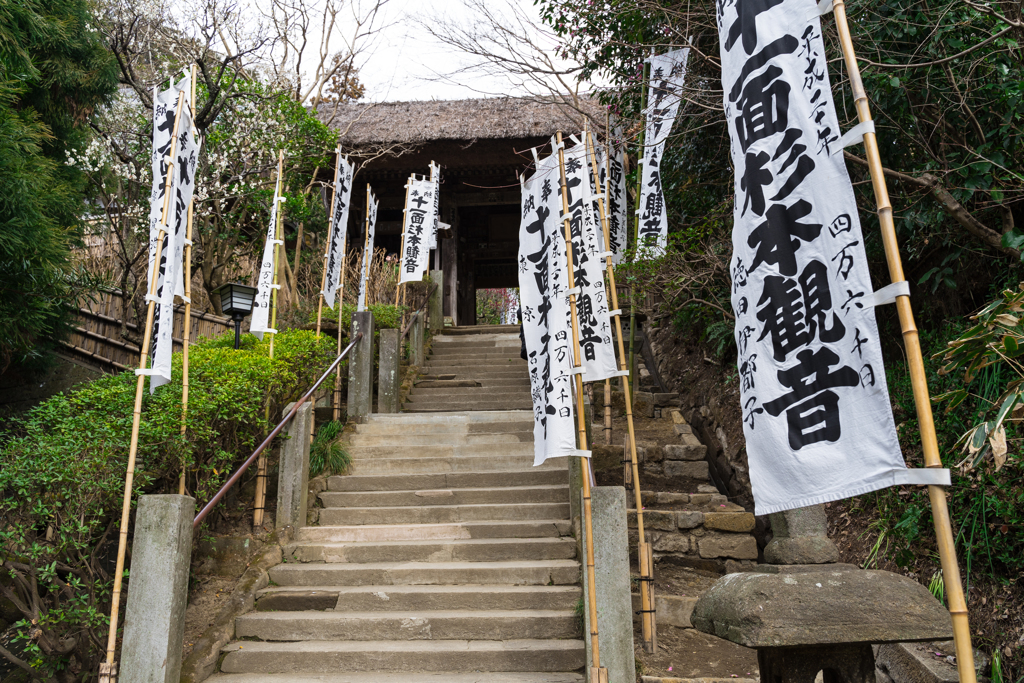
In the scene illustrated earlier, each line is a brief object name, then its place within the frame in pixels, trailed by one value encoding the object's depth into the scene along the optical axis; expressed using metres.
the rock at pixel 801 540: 2.52
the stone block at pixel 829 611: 2.09
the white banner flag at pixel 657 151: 6.07
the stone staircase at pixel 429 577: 3.96
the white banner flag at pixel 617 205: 8.05
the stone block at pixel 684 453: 6.16
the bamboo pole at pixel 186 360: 4.27
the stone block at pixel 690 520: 5.23
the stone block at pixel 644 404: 7.48
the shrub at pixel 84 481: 3.54
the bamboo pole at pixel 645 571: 4.36
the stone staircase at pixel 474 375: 8.52
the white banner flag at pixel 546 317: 3.94
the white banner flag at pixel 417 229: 9.84
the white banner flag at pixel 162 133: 4.45
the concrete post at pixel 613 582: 3.56
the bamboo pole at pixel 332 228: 8.34
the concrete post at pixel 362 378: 7.39
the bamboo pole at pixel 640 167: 6.73
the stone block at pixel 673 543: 5.21
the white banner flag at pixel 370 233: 9.58
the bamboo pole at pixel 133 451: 3.35
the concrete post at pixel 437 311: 11.76
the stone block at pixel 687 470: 6.07
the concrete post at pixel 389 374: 7.92
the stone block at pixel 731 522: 5.16
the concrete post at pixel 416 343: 9.88
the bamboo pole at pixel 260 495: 5.20
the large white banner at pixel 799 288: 2.02
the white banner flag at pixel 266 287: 6.74
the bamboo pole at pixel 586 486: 3.44
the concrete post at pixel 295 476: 5.27
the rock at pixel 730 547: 5.12
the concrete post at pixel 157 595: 3.51
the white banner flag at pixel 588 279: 4.59
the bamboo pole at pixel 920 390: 1.65
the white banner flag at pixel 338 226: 8.27
